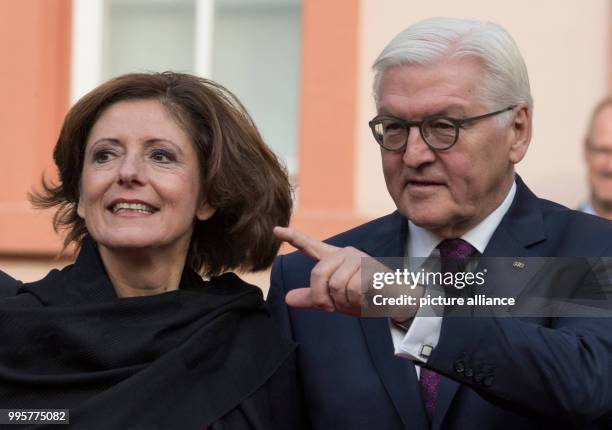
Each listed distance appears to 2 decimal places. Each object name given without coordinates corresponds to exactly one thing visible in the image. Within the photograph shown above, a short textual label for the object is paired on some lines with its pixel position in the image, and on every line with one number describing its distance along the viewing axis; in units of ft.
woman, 20.59
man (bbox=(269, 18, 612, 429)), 19.85
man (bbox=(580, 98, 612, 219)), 34.28
